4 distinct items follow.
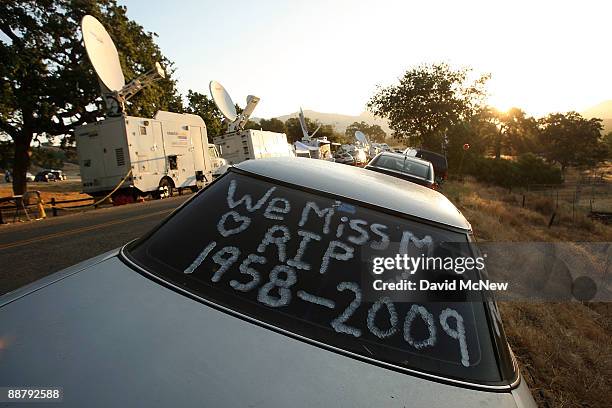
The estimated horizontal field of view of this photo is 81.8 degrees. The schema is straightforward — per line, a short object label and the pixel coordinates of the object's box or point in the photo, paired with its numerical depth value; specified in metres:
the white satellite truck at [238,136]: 23.45
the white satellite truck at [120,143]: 15.36
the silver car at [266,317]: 1.17
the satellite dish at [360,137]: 53.38
